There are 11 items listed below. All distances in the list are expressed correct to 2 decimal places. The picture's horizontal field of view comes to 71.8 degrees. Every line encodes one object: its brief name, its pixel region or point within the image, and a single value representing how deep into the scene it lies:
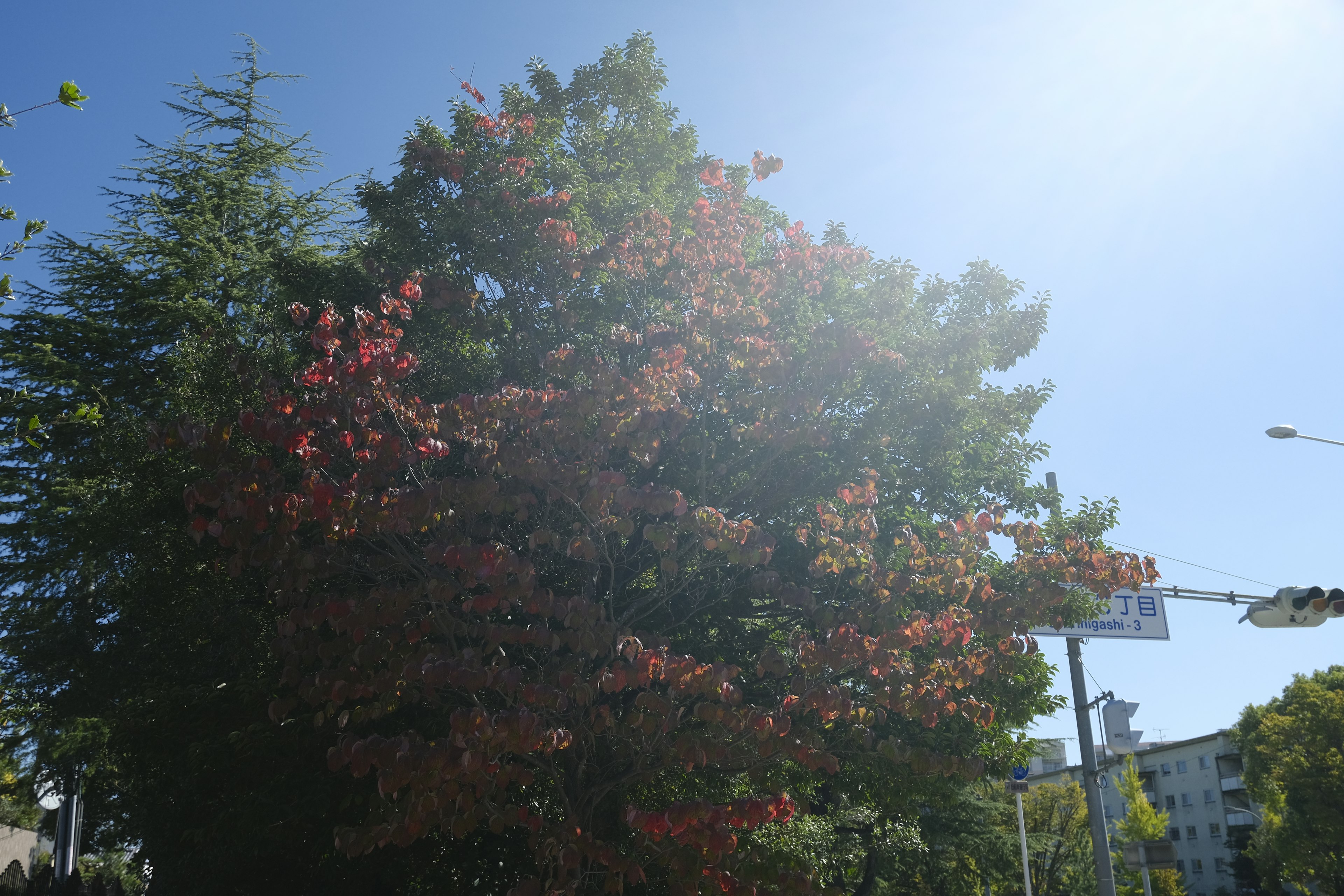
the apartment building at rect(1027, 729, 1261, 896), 61.53
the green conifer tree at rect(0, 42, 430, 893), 9.63
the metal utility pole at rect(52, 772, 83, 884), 15.62
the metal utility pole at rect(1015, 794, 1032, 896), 19.70
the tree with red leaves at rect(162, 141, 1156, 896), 7.00
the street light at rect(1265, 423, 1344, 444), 13.02
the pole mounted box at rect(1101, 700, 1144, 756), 14.52
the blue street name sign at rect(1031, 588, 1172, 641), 12.99
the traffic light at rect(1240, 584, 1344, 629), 12.24
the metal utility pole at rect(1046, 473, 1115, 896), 13.55
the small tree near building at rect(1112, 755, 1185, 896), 46.16
